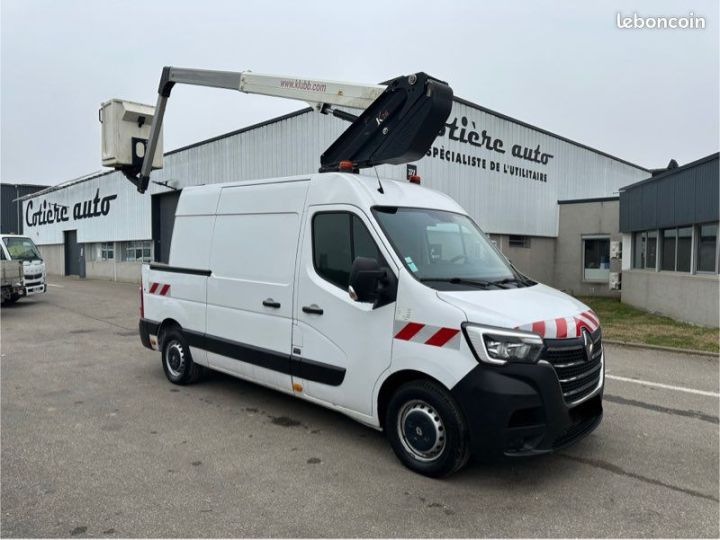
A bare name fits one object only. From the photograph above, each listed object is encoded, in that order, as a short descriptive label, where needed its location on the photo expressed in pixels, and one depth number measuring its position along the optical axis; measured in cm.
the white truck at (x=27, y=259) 1554
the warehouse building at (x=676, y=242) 1098
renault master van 365
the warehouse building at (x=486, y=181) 1689
